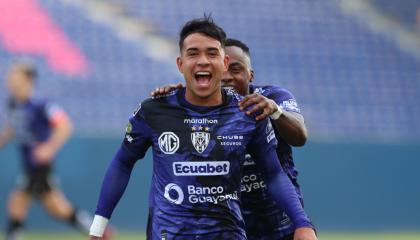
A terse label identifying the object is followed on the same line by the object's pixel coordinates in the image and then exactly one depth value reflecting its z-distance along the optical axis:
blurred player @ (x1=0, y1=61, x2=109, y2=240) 25.87
